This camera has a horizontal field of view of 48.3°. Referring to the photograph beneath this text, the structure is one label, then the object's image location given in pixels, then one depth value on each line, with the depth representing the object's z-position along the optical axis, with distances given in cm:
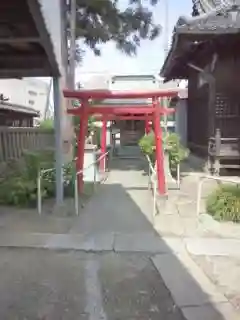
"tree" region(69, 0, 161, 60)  1051
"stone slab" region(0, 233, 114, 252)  367
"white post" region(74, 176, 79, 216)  499
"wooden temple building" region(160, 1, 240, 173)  606
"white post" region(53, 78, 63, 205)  519
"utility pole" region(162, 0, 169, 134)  909
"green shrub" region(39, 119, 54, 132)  939
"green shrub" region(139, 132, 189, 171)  736
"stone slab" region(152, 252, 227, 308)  253
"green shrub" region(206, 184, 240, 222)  435
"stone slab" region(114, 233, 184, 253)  361
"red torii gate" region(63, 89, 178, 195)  577
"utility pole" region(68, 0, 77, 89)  887
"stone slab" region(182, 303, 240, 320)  228
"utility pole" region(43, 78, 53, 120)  1886
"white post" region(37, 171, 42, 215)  497
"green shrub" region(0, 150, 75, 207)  532
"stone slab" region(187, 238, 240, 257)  348
